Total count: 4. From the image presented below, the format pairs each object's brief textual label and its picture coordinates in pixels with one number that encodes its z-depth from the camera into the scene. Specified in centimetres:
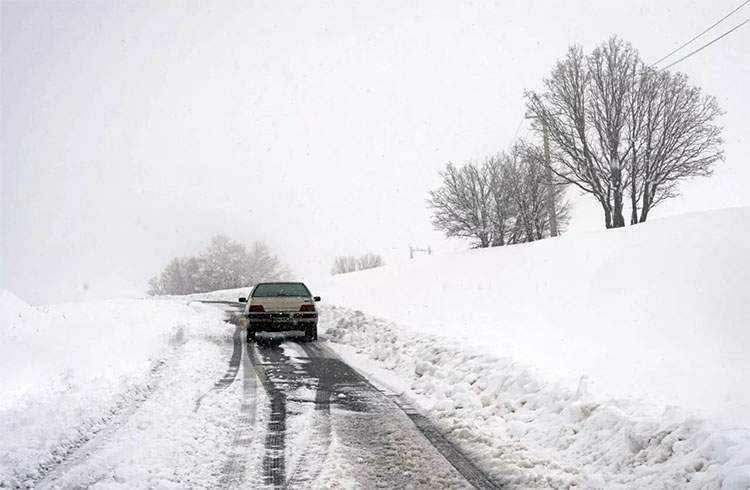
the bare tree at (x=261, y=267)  8262
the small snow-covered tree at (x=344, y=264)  12148
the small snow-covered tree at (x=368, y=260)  11662
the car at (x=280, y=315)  1328
